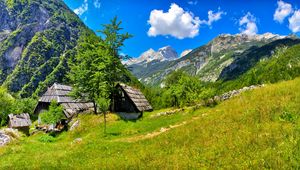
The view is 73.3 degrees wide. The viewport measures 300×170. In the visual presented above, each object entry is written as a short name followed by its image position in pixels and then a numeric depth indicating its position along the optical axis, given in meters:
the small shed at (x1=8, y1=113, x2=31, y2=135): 46.11
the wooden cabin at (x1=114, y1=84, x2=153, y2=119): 37.74
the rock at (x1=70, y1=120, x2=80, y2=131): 30.96
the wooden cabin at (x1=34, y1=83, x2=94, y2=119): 43.89
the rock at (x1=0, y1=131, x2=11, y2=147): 24.72
